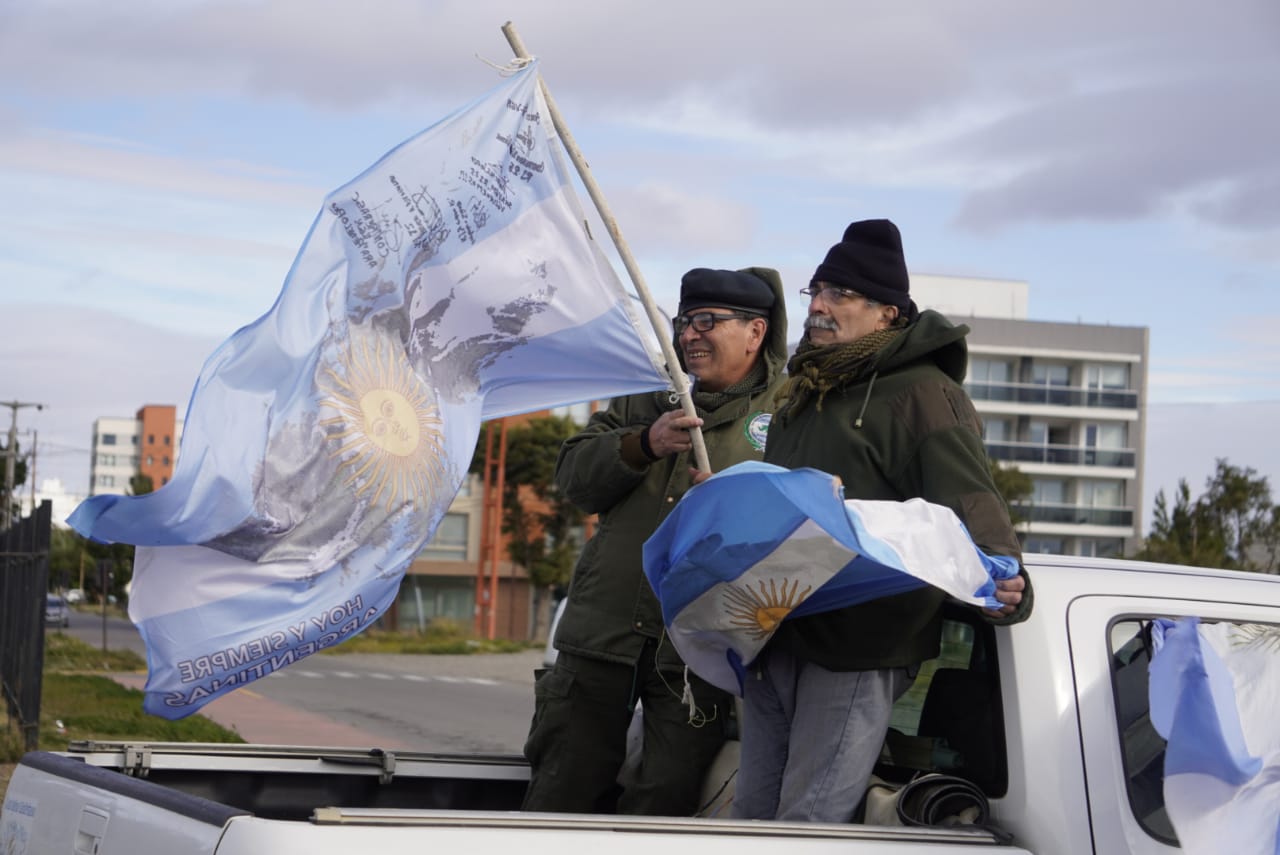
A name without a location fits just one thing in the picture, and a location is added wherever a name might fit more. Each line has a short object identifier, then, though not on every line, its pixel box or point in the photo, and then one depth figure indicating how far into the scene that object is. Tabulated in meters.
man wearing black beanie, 3.34
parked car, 61.92
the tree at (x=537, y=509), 53.16
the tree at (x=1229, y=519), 37.25
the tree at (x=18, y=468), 69.19
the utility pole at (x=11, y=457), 49.17
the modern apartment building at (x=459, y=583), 80.44
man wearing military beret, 4.26
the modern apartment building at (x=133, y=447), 158.75
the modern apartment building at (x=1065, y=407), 88.25
